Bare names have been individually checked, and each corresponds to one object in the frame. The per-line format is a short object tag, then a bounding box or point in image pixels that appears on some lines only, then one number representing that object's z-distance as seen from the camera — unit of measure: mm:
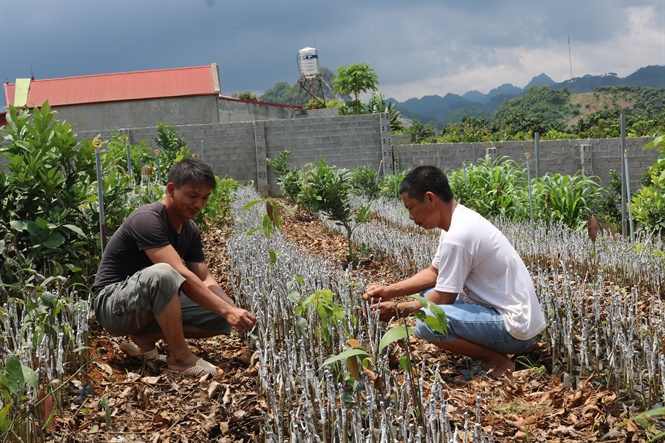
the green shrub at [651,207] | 7593
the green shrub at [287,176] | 12734
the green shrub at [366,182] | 11828
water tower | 43281
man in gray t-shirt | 3154
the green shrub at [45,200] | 3932
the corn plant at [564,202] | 8508
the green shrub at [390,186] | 12178
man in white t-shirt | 3150
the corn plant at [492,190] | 8775
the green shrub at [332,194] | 6773
